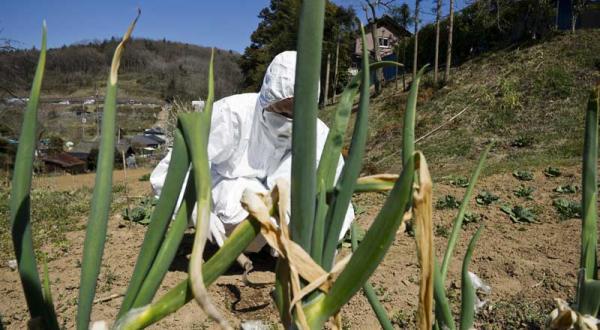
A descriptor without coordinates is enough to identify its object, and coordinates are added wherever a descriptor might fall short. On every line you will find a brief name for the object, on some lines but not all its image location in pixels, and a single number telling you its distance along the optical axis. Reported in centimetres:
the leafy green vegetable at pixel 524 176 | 482
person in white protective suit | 223
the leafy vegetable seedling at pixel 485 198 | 396
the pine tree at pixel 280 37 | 2080
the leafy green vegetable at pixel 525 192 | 412
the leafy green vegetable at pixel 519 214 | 343
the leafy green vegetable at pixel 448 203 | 375
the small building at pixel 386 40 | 2258
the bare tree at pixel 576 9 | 1191
